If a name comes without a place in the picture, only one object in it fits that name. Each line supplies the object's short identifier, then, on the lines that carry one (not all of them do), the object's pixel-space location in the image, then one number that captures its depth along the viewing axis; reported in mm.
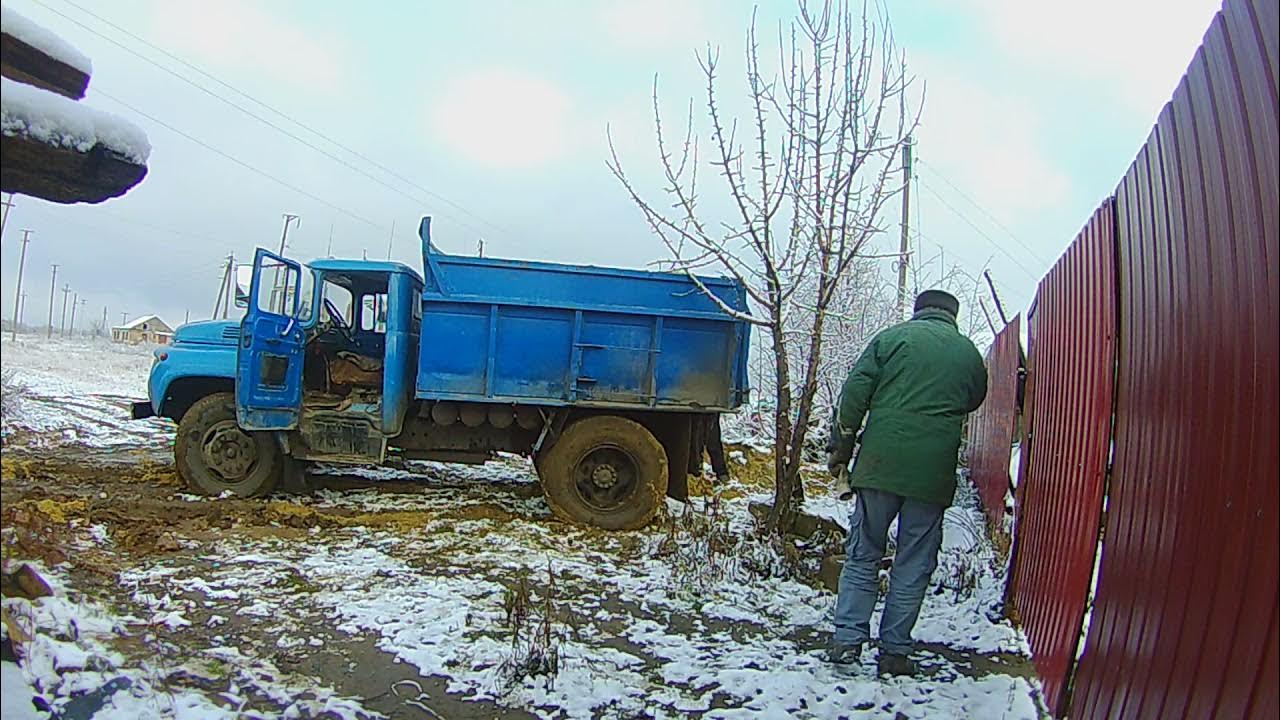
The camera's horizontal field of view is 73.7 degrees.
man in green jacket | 3930
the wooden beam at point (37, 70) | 1567
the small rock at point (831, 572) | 5555
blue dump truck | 7293
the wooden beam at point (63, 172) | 1535
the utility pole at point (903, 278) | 14109
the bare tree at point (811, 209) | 6176
